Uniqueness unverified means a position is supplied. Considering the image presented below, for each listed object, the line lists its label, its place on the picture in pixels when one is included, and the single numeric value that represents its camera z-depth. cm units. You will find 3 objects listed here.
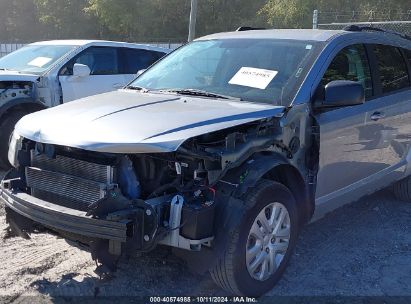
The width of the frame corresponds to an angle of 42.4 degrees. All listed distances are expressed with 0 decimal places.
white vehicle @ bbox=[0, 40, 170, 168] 727
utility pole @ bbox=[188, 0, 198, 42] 1283
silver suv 324
